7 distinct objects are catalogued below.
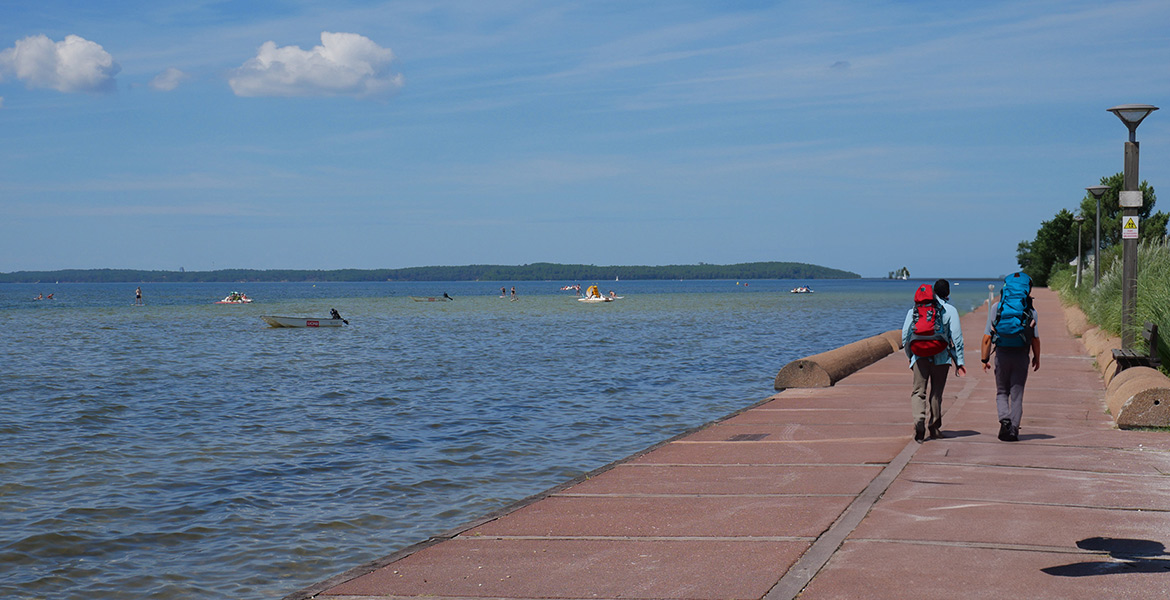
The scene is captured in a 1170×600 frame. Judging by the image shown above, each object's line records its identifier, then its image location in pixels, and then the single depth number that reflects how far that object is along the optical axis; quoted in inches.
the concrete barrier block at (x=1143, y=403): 430.0
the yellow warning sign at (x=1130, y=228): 548.1
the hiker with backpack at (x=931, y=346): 410.6
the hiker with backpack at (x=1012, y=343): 403.9
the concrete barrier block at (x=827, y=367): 676.7
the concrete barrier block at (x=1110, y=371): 559.6
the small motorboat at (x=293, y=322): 2100.1
